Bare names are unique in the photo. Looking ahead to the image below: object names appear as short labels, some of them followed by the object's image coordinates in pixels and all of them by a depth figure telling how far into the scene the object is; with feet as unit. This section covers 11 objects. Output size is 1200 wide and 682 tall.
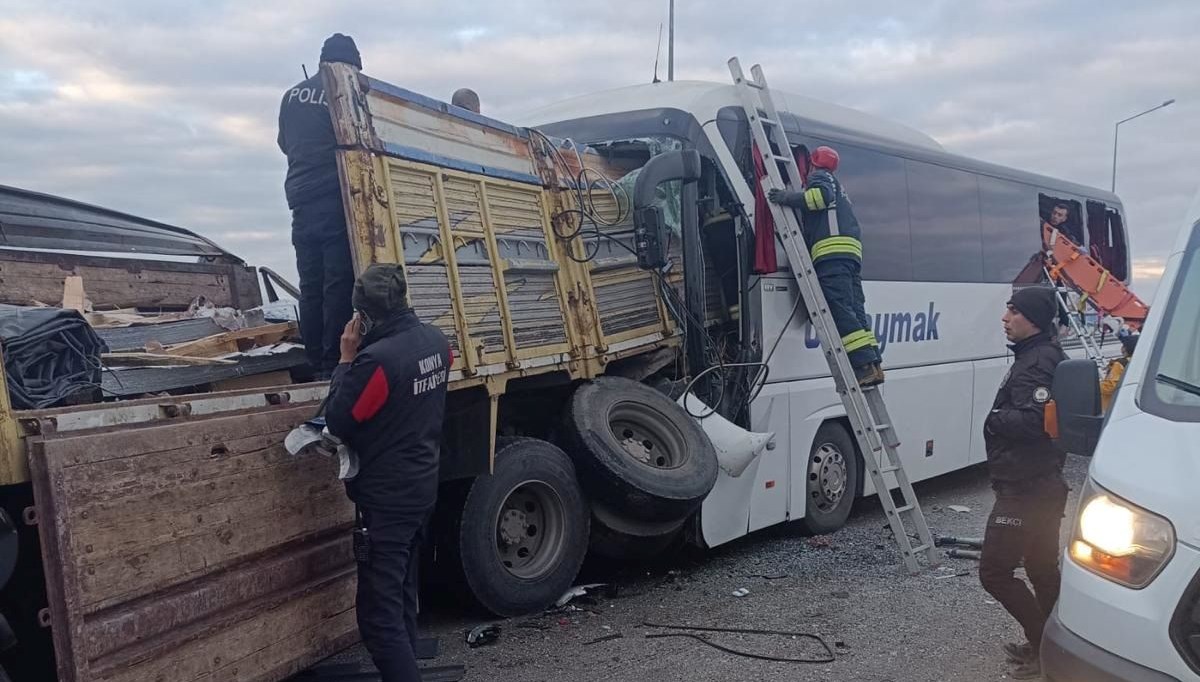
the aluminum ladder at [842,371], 21.86
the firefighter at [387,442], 12.61
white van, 8.83
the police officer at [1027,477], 14.12
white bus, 22.63
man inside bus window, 36.49
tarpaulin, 11.22
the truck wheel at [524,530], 17.12
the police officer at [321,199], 15.52
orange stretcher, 35.91
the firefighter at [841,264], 22.20
